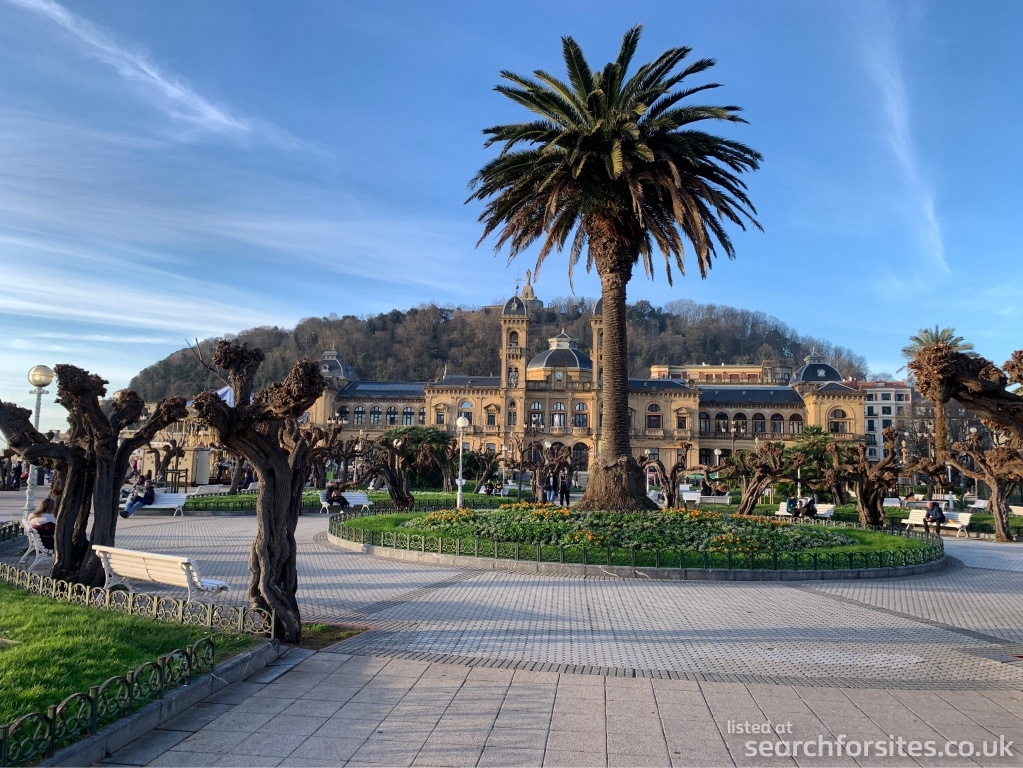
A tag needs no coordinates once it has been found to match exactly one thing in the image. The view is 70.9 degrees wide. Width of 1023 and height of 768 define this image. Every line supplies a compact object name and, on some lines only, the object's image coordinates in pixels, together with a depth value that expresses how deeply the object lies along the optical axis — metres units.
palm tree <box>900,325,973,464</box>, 45.19
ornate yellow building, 78.25
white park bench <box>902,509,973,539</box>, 23.06
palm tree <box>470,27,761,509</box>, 17.62
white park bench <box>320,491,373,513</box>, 26.84
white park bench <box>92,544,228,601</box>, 8.27
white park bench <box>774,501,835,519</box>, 25.11
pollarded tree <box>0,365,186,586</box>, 9.91
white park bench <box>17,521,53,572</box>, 11.48
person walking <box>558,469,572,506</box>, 28.45
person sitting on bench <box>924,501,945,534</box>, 22.48
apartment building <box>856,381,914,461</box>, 98.06
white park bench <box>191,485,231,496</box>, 30.92
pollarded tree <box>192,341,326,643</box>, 7.15
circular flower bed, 14.32
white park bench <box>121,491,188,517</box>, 23.63
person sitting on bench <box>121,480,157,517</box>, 23.40
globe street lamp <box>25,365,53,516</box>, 13.95
